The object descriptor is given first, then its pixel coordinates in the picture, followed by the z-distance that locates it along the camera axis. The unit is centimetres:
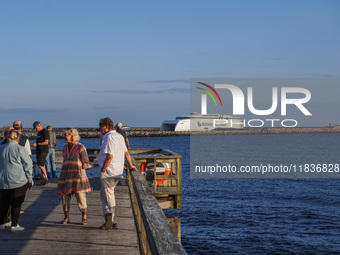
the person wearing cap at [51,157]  1239
